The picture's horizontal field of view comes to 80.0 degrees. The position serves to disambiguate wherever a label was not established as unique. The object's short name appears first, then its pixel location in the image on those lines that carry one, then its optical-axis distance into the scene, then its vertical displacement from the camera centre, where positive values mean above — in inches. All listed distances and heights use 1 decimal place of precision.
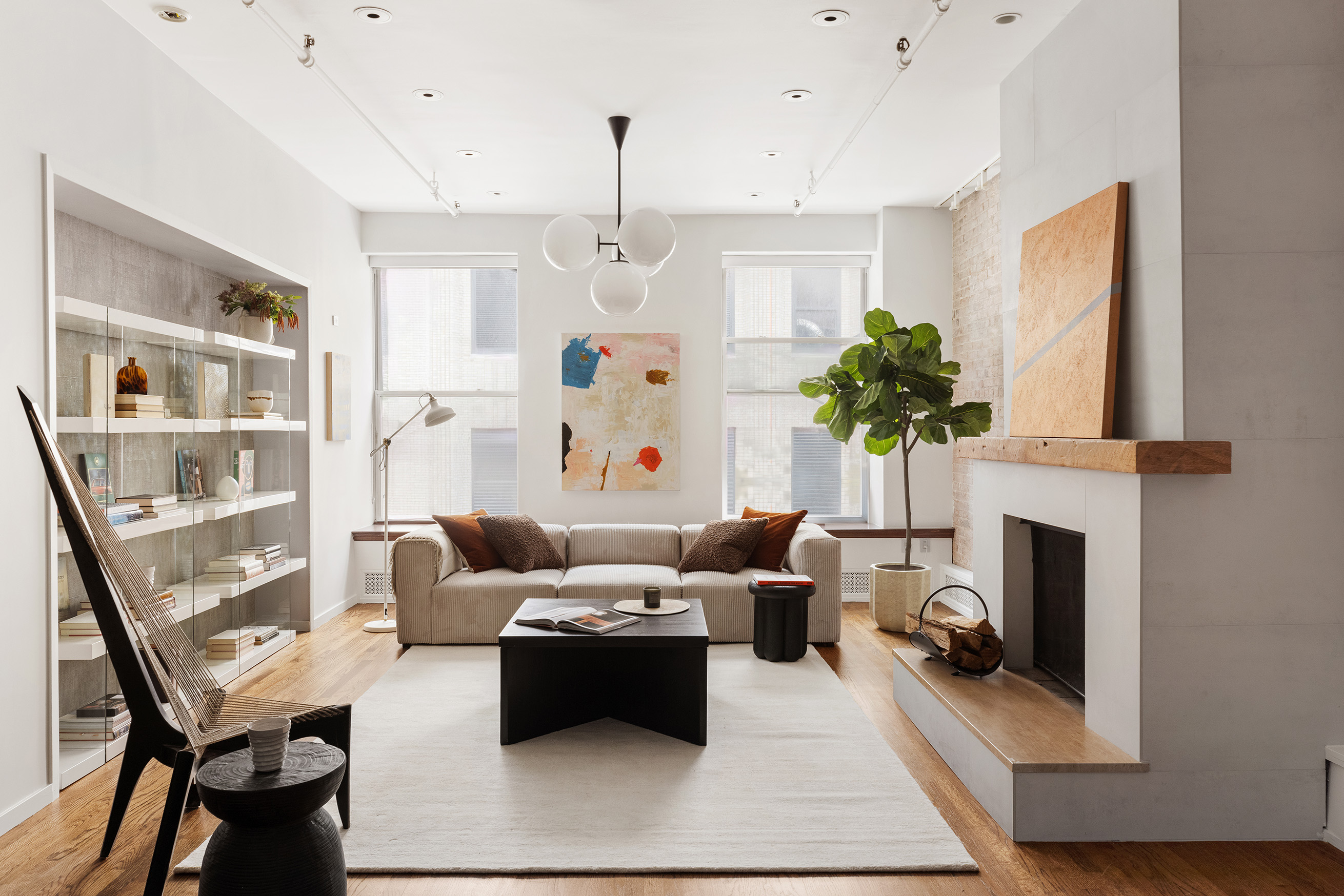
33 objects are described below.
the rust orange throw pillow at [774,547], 199.0 -26.2
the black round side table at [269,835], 69.2 -34.9
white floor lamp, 197.2 +5.5
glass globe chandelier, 137.7 +33.9
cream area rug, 90.4 -46.7
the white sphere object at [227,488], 157.5 -9.1
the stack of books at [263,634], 169.6 -41.6
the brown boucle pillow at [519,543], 194.9 -24.8
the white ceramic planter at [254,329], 170.4 +24.5
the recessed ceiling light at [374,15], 119.6 +64.5
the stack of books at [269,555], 169.1 -24.3
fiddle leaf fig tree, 187.0 +12.0
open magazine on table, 127.8 -29.4
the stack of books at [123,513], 123.1 -11.0
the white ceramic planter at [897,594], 198.7 -37.9
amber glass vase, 126.5 +10.0
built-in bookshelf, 116.7 +2.9
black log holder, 126.9 -33.3
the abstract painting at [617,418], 236.2 +7.1
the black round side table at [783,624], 169.3 -38.7
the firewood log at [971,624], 126.3 -29.7
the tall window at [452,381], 247.9 +19.1
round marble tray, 140.7 -29.9
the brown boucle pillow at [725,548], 193.9 -25.9
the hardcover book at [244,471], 164.7 -5.9
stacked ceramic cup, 72.4 -27.4
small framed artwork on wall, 210.7 +12.1
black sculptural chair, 83.7 -27.2
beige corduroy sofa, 183.3 -34.3
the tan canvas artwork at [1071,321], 103.0 +17.1
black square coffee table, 124.2 -38.2
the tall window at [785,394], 245.8 +14.9
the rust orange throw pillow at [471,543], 194.9 -24.5
